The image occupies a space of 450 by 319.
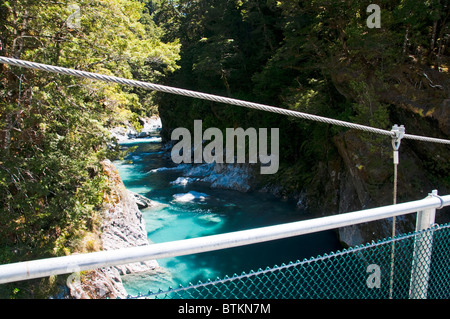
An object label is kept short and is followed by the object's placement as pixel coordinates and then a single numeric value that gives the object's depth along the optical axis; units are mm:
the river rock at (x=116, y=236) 6992
